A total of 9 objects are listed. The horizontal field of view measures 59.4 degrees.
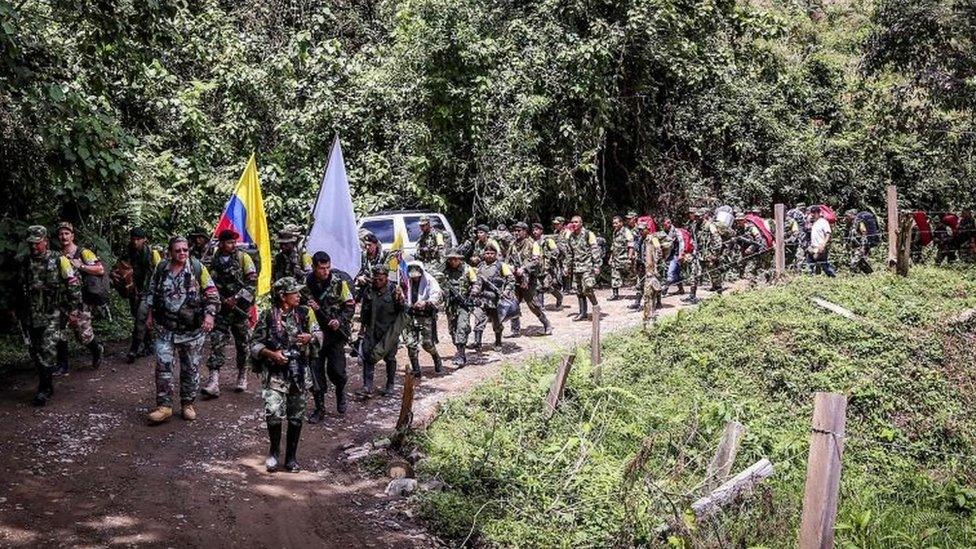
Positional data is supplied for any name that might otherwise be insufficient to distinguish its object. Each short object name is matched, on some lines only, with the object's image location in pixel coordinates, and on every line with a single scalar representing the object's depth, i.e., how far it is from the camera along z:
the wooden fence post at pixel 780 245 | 15.91
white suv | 16.50
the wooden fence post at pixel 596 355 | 10.42
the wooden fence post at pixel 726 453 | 7.41
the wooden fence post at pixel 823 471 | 4.73
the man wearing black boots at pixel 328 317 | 9.57
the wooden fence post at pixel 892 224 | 14.62
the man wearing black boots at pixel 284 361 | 7.93
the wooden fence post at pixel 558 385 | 9.20
